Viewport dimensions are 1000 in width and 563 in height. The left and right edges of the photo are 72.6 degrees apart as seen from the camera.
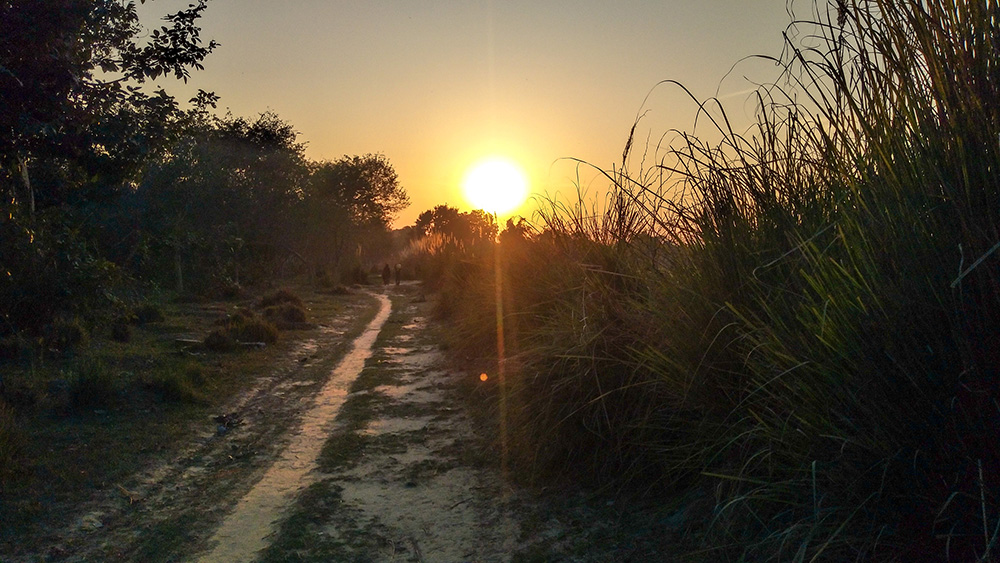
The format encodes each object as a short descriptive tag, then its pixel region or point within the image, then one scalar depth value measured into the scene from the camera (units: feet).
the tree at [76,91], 19.84
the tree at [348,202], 146.10
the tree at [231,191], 69.87
